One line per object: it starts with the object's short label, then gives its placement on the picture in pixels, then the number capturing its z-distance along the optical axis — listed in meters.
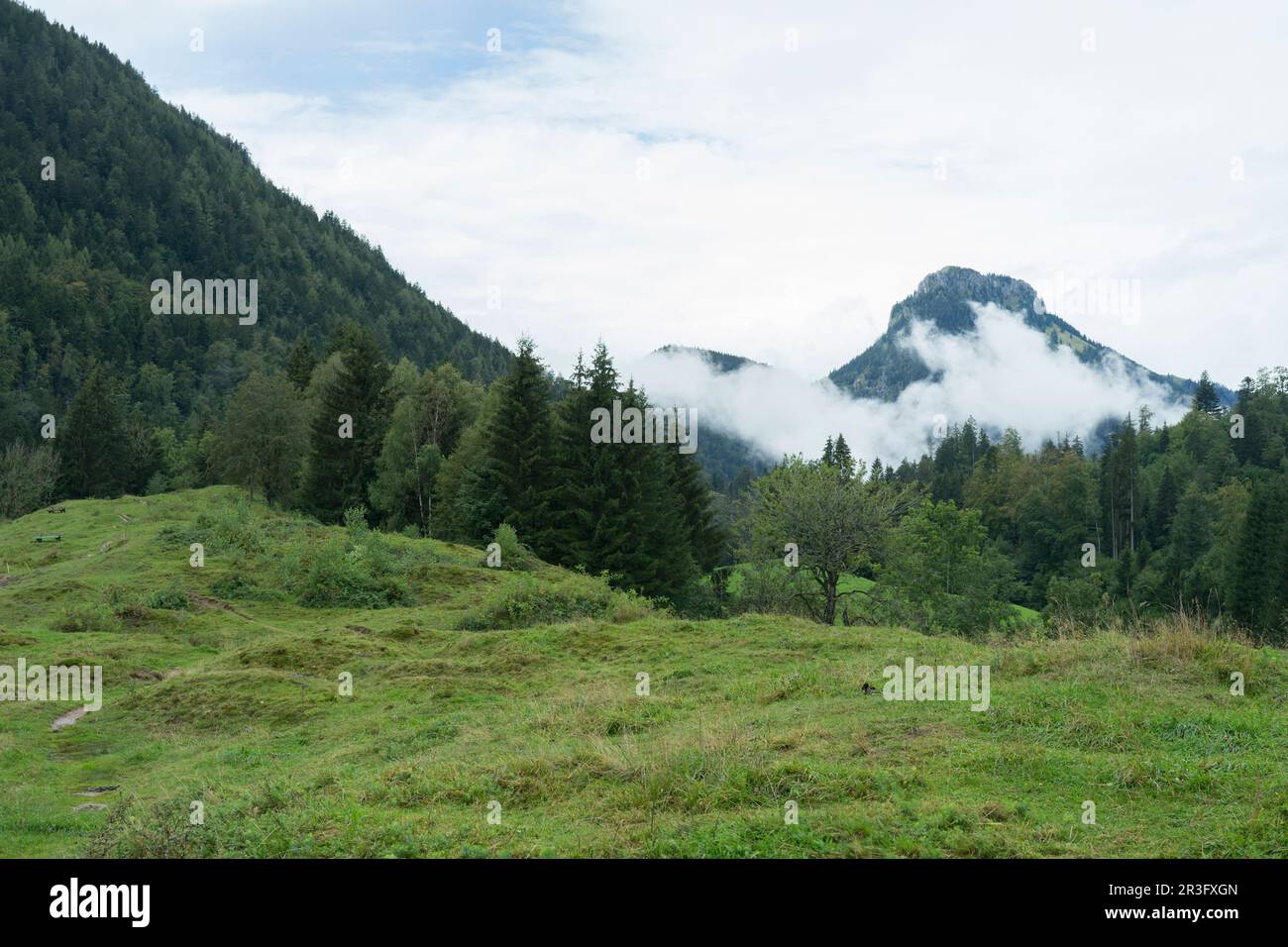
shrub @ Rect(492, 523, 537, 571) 41.16
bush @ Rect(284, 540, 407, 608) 31.92
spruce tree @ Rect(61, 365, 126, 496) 82.06
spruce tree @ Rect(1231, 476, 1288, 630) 69.31
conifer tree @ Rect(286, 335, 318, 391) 83.25
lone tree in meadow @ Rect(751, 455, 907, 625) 40.72
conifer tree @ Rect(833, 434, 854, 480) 44.00
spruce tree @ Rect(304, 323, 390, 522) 61.22
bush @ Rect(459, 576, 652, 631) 28.27
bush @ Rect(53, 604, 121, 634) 25.92
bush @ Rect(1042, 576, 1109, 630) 78.38
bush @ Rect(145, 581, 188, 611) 28.88
